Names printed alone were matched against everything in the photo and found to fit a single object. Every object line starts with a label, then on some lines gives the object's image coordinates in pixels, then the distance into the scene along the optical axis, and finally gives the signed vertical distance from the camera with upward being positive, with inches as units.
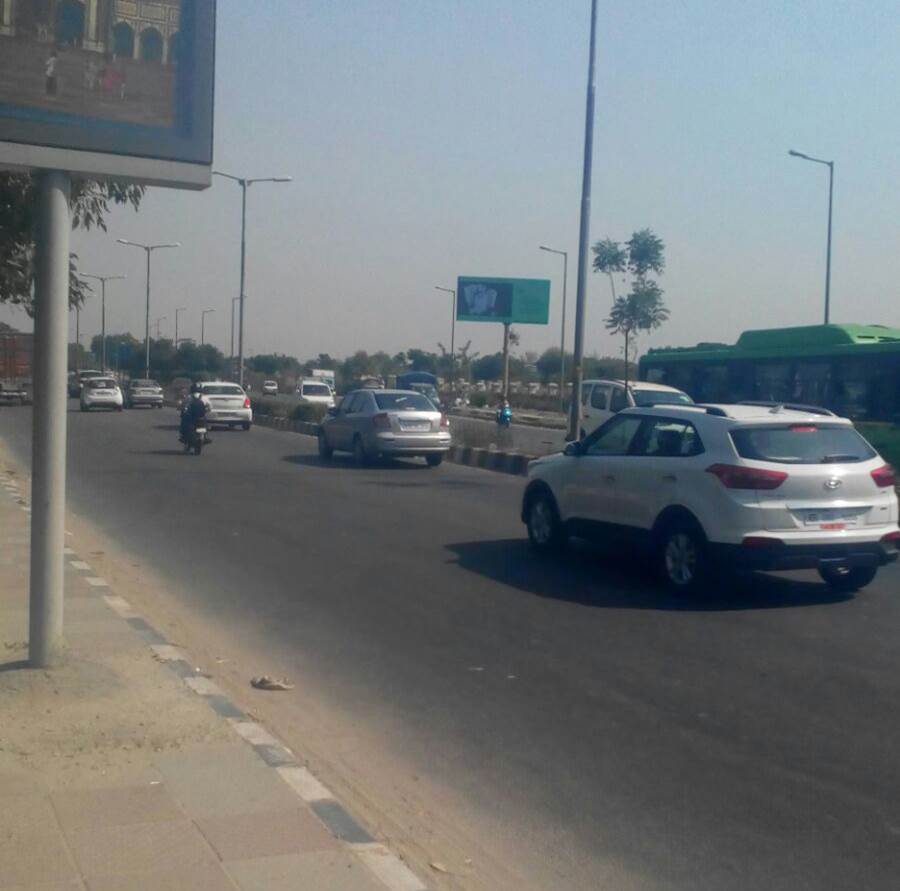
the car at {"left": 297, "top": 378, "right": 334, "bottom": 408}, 2287.2 -52.9
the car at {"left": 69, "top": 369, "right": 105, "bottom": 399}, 2434.4 -68.1
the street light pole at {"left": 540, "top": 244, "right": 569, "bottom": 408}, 2423.7 -15.4
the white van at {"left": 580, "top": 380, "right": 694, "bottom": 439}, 1059.1 -18.9
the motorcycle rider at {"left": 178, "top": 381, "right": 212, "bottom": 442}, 1069.8 -48.2
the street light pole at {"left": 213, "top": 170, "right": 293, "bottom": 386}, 1947.6 +198.7
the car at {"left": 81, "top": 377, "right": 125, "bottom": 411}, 2032.5 -65.7
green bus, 936.3 +10.4
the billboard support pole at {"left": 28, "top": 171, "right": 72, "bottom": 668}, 271.9 -6.8
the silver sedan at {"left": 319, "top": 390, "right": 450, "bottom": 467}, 981.2 -48.9
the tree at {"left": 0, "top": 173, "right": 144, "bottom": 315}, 482.3 +52.7
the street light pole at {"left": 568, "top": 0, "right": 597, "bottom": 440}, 936.9 +99.2
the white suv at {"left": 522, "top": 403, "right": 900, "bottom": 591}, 400.5 -37.8
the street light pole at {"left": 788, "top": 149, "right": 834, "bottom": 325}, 1428.4 +137.8
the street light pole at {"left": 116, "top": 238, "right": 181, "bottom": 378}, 3010.8 +15.7
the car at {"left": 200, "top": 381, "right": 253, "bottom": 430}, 1540.4 -57.7
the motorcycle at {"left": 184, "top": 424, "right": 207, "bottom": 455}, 1075.3 -70.1
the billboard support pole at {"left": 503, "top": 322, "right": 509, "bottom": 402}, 2188.7 +26.3
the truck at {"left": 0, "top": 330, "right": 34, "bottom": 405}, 2209.6 -28.8
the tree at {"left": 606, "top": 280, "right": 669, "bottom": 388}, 1264.8 +69.3
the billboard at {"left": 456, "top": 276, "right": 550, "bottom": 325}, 2493.8 +141.8
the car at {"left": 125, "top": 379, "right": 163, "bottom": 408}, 2306.8 -71.9
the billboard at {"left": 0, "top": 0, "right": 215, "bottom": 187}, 265.9 +58.6
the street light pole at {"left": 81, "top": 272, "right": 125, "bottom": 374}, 3253.0 +14.8
